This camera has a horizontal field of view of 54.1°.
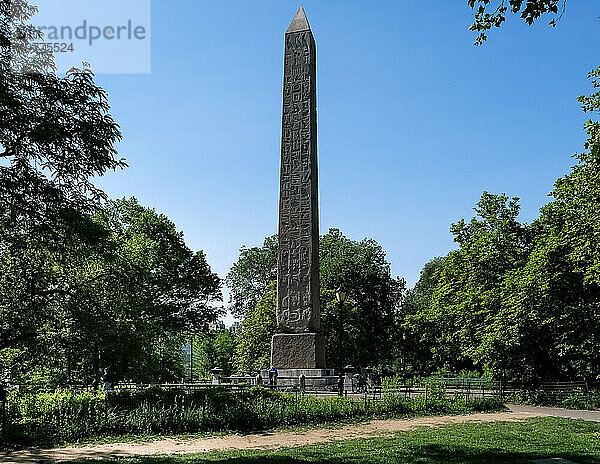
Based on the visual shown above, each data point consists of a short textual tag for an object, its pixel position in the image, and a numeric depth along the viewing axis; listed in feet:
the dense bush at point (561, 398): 65.41
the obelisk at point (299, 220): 63.41
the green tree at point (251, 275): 146.00
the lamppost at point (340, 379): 57.21
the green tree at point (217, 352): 190.49
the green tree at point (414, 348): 147.41
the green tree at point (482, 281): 78.64
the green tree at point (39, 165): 36.63
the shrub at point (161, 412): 39.60
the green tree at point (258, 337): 114.52
